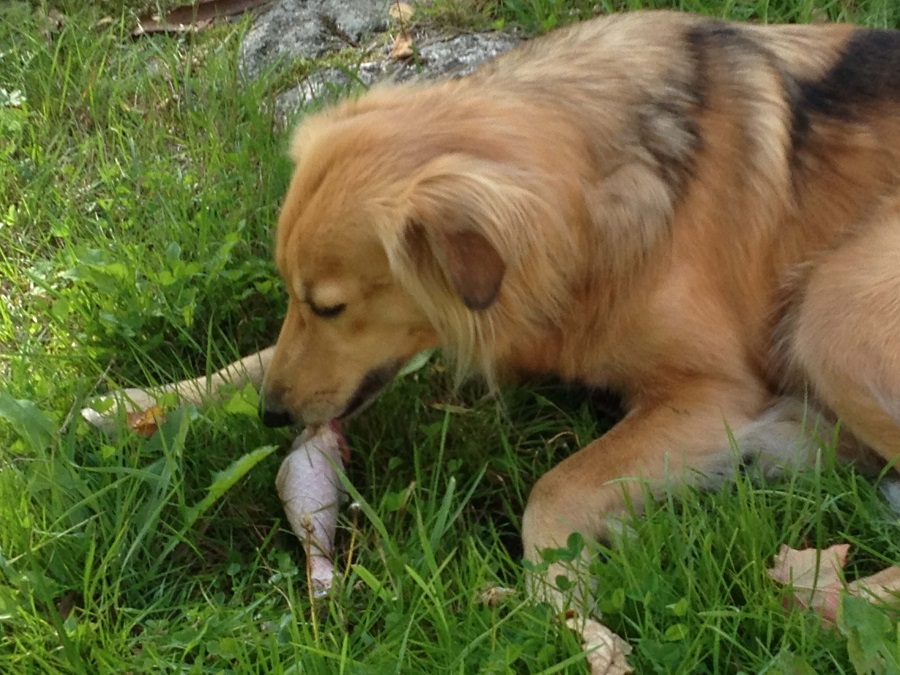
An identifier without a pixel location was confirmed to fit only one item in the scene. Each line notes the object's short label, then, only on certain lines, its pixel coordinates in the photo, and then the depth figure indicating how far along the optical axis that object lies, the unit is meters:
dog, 2.05
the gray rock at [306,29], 3.87
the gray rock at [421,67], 3.56
